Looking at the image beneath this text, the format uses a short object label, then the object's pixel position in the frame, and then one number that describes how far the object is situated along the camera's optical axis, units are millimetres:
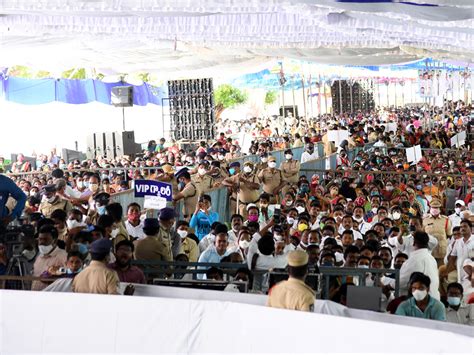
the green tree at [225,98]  73500
